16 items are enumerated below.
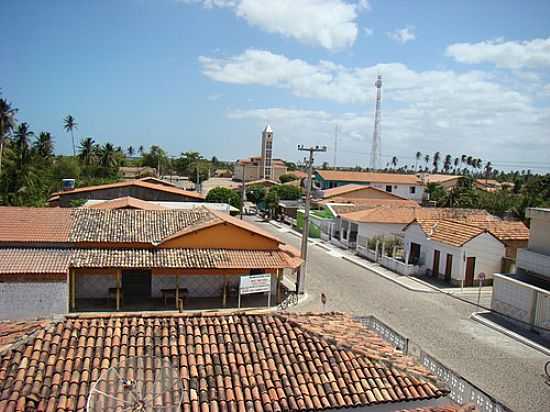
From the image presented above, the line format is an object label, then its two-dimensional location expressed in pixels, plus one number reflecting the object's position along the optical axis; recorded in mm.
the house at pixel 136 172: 87825
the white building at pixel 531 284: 18917
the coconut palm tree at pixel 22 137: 58425
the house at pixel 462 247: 26328
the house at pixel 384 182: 76000
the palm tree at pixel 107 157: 82125
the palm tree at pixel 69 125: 102688
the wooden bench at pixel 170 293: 20428
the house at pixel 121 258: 17766
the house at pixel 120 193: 42094
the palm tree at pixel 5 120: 45688
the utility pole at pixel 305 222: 23562
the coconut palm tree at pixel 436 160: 162725
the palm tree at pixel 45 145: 74688
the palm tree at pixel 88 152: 82312
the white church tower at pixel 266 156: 104375
